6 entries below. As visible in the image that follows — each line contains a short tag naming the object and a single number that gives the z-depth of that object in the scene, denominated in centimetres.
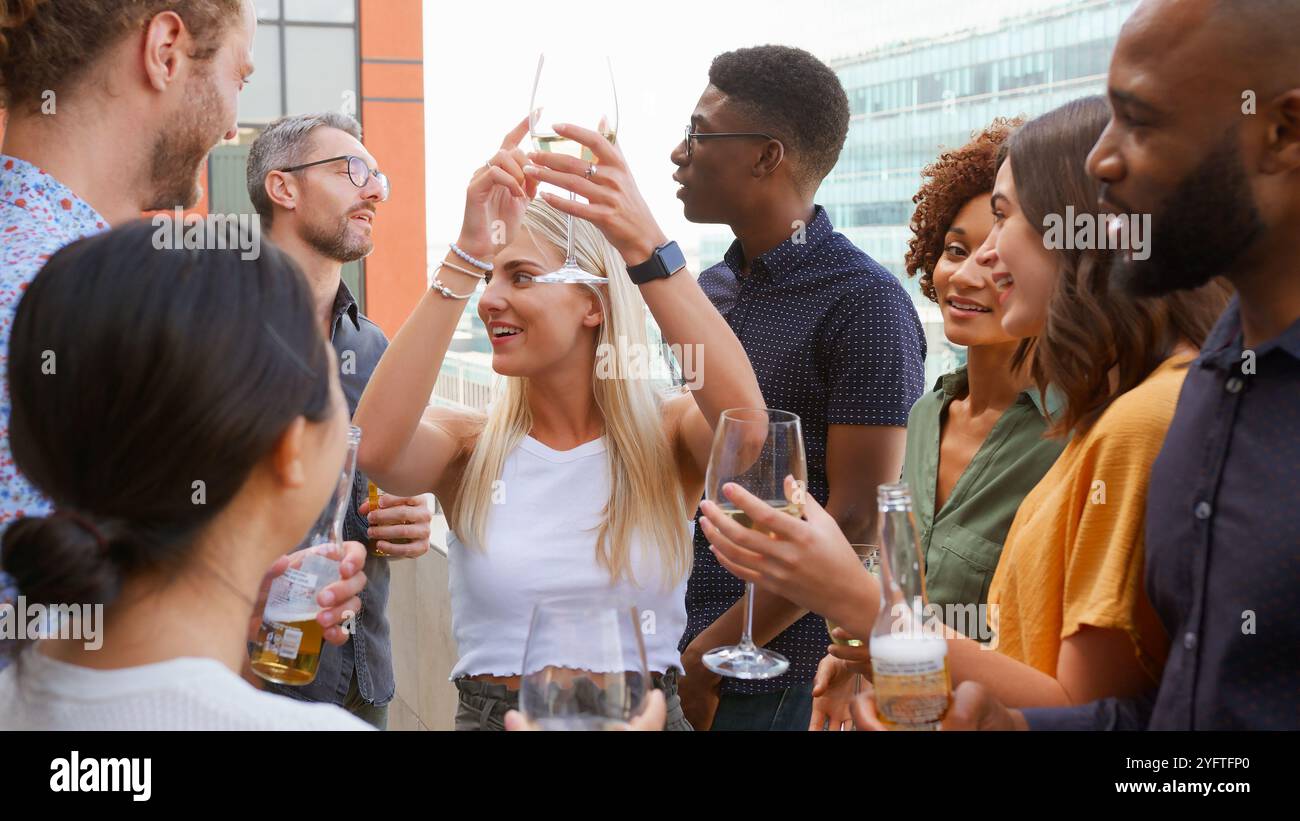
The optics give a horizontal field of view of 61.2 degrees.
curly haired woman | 191
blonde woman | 179
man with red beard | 154
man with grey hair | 267
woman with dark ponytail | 93
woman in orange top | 127
